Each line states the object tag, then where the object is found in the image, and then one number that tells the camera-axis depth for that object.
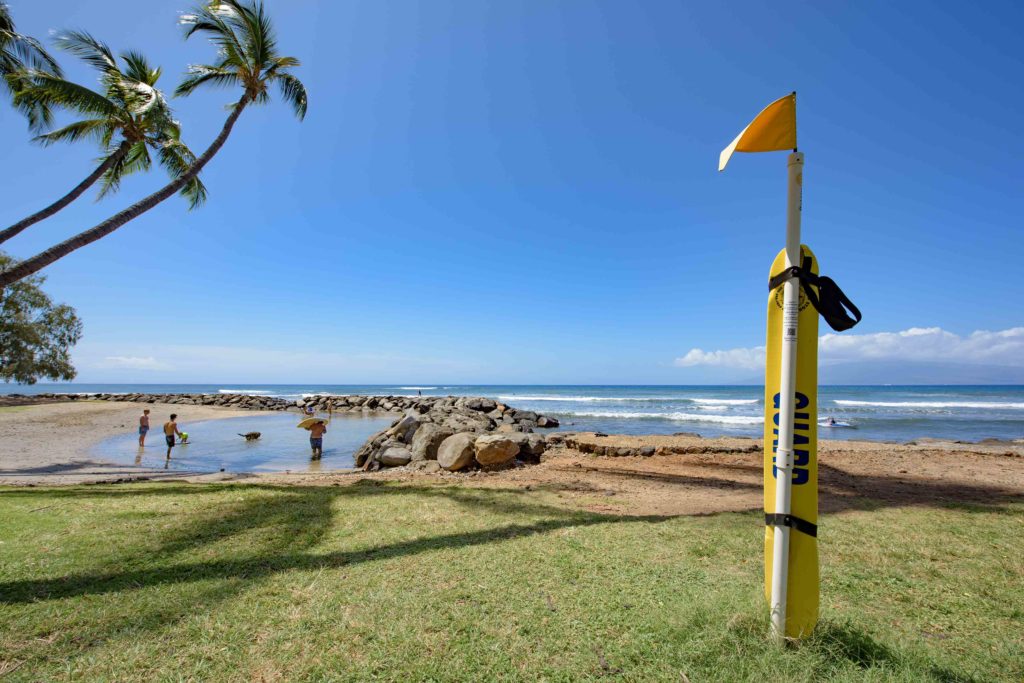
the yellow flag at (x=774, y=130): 2.62
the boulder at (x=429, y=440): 10.88
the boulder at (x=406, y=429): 12.92
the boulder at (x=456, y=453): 9.79
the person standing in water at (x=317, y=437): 13.88
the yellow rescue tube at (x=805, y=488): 2.59
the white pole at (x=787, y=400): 2.54
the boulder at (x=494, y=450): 9.80
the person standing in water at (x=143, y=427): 16.02
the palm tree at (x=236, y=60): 10.41
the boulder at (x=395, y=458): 10.98
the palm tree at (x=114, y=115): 9.25
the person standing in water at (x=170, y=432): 14.15
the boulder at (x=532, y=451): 10.85
